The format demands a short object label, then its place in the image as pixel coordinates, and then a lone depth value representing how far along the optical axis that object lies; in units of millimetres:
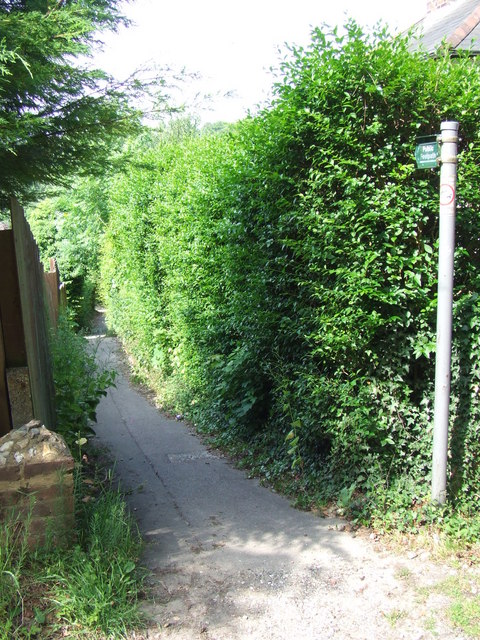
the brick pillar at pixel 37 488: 3248
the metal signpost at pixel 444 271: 3846
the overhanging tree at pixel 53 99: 3398
